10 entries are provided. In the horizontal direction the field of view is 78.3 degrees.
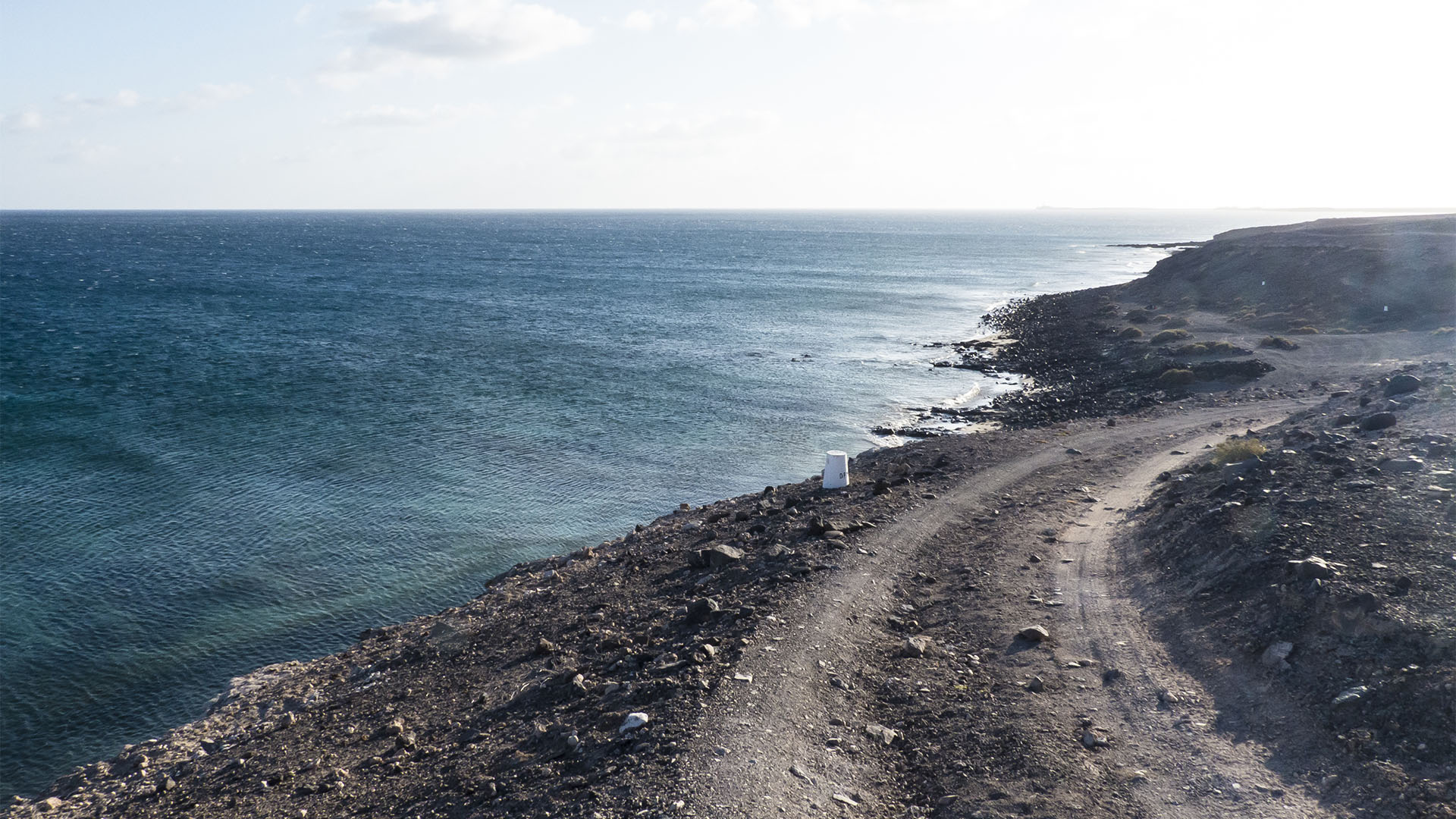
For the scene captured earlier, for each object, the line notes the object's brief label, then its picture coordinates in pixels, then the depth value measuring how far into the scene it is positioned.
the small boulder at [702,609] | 17.09
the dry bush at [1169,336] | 54.12
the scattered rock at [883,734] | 12.72
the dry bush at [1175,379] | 43.00
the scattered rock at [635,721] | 12.88
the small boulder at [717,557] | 20.62
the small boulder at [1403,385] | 27.09
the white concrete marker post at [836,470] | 26.20
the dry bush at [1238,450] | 22.89
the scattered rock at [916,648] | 15.34
